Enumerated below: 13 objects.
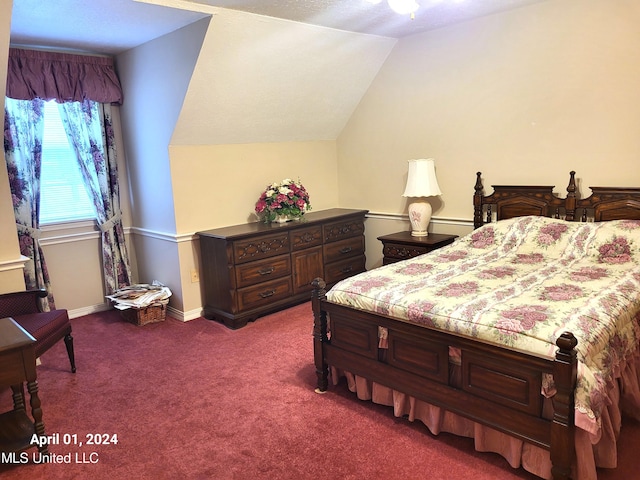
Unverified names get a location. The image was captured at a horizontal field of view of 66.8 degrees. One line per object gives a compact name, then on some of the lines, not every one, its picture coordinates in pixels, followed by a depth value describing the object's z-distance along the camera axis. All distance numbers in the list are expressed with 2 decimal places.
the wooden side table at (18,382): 2.20
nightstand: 4.18
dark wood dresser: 4.02
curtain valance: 3.85
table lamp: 4.27
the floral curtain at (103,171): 4.29
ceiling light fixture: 2.68
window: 4.22
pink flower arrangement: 4.46
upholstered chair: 2.95
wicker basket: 4.16
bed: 1.96
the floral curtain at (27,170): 3.95
